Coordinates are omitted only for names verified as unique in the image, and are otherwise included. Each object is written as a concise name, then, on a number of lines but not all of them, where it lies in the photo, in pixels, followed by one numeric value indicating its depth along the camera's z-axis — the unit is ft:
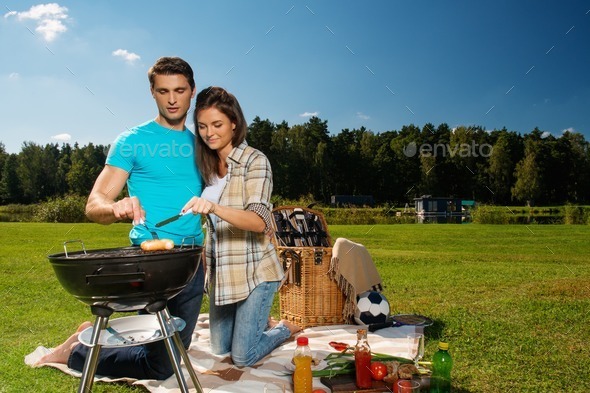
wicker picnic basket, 13.67
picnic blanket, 8.91
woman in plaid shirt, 8.95
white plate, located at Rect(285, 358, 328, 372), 9.62
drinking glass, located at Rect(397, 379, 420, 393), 7.32
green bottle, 8.03
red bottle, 8.51
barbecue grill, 5.74
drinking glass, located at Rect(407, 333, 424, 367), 9.65
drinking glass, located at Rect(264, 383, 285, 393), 8.59
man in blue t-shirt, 8.89
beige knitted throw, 13.56
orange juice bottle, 8.43
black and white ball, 12.99
